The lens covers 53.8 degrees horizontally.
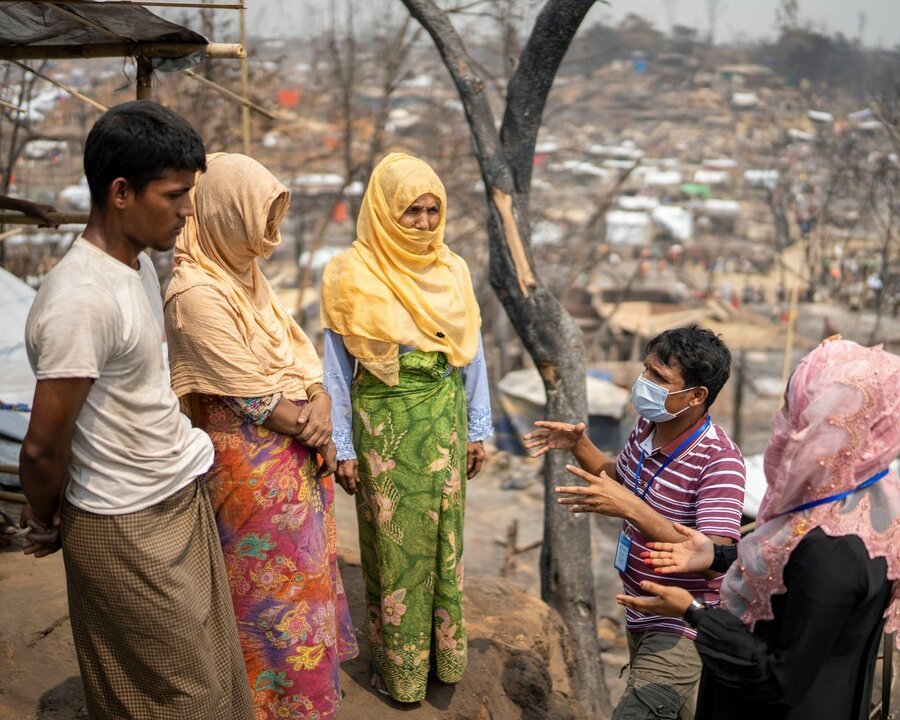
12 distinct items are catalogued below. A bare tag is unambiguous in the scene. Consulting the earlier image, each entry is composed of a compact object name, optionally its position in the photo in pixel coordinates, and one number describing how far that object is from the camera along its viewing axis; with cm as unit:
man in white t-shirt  183
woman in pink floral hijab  175
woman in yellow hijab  293
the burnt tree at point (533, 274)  467
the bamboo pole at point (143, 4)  261
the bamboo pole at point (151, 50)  334
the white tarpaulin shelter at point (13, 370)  431
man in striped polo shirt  254
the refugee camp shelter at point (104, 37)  299
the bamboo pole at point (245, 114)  608
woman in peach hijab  241
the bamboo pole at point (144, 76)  340
